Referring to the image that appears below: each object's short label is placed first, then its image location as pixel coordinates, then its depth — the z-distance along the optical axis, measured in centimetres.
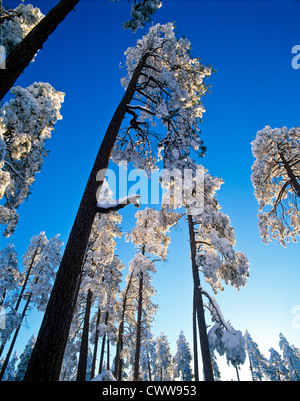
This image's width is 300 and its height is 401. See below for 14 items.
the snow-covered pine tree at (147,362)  3934
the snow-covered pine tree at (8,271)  1855
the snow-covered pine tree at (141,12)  604
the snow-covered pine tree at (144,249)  1467
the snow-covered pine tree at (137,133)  308
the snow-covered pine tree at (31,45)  387
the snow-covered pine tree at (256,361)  4590
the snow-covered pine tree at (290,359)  4234
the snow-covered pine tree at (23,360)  2968
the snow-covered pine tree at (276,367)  4485
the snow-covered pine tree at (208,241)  964
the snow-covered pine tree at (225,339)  830
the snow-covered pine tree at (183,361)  3375
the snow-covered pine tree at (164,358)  4242
